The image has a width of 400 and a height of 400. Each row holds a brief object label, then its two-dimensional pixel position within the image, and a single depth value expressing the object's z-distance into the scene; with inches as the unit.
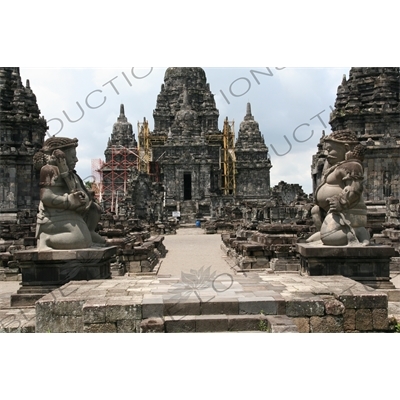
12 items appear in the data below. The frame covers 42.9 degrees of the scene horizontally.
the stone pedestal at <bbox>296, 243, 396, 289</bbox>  258.4
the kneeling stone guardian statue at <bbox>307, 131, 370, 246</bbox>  262.1
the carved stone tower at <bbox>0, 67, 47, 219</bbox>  839.1
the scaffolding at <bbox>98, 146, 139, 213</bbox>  1857.8
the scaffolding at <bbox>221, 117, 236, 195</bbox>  1924.2
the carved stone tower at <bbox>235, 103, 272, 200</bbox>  1942.7
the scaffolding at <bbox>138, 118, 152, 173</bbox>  1924.2
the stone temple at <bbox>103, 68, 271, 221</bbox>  1761.8
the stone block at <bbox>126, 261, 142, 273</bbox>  438.1
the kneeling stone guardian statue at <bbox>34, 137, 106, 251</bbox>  257.9
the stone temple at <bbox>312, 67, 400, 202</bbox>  789.2
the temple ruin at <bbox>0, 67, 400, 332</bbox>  191.6
